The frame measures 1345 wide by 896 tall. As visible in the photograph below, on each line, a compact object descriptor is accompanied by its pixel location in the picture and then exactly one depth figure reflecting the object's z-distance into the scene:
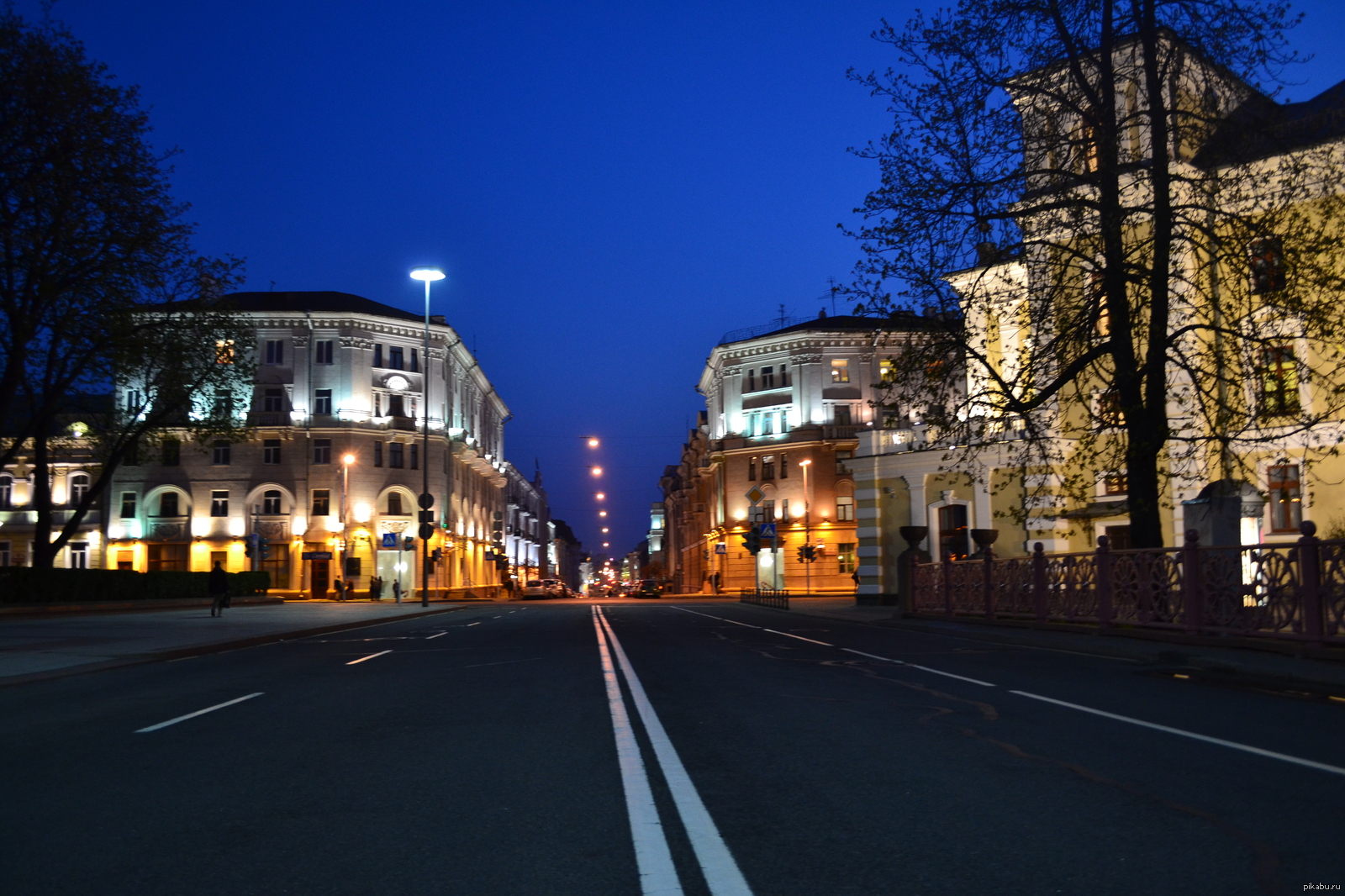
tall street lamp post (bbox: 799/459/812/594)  72.81
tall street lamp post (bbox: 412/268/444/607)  43.59
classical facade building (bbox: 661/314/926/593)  75.75
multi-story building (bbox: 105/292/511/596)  68.94
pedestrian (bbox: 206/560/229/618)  33.14
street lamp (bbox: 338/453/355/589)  66.29
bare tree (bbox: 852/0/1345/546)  18.69
